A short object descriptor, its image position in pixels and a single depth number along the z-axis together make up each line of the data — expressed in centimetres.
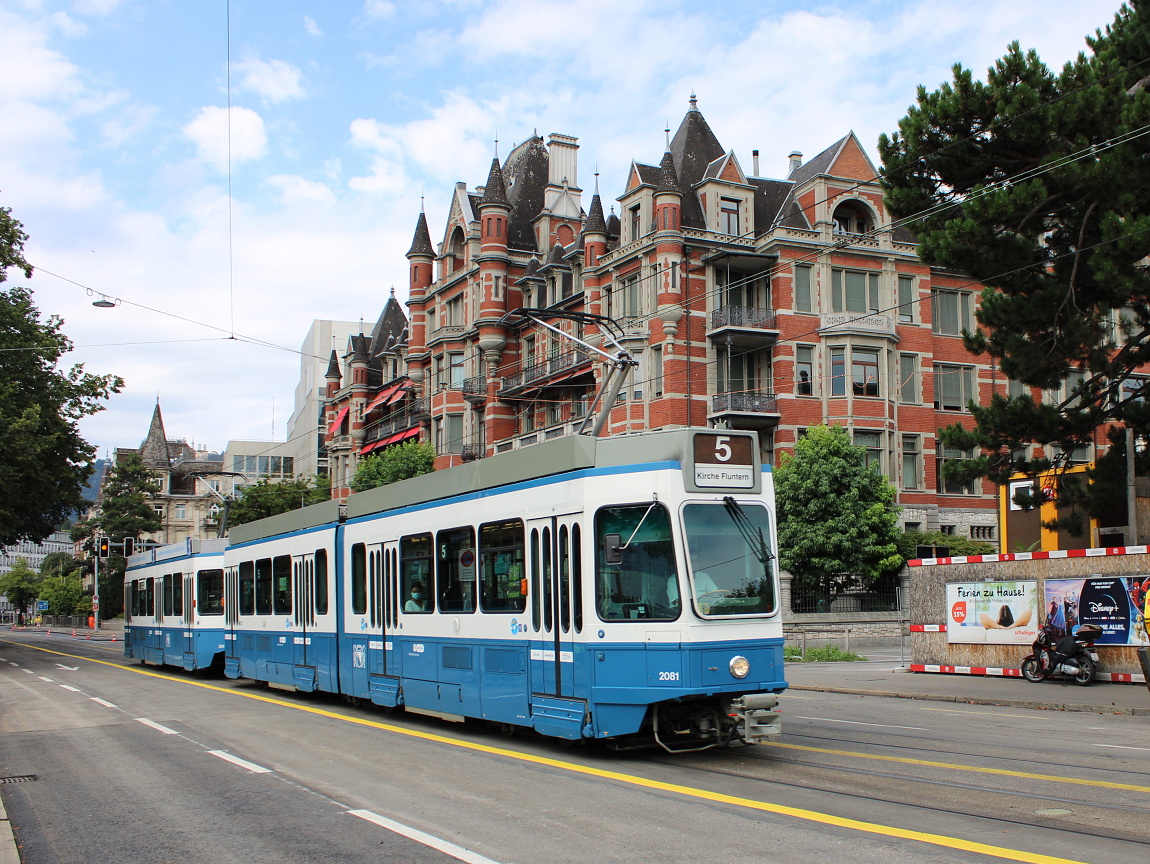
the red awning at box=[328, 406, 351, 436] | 7350
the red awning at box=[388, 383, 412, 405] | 6147
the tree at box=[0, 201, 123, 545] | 3259
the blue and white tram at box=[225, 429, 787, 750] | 1047
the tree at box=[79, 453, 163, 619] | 8319
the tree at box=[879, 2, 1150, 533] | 1752
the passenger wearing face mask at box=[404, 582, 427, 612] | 1440
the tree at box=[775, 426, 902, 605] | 3625
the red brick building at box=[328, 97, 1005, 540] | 4244
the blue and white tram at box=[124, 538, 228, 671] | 2591
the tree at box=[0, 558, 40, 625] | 12450
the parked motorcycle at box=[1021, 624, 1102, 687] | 1969
